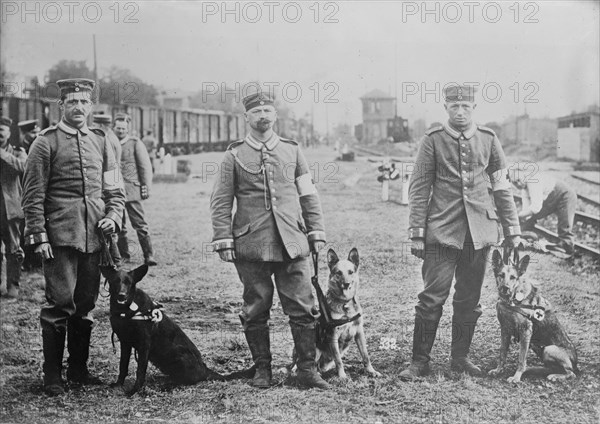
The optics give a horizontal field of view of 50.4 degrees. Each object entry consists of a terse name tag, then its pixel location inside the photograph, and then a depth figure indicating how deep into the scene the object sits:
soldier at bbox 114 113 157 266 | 4.29
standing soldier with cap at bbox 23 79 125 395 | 3.64
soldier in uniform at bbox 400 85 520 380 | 3.69
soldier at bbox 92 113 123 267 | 3.84
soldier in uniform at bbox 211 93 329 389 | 3.62
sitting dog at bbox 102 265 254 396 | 3.61
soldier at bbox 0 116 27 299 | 4.47
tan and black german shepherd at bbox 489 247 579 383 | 3.76
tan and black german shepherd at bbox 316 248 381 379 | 3.67
